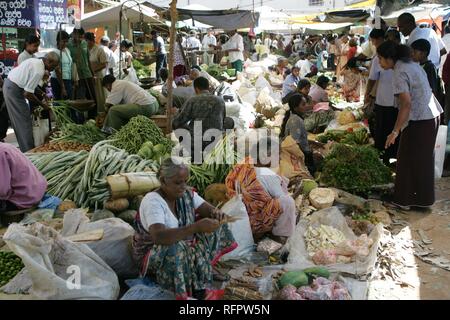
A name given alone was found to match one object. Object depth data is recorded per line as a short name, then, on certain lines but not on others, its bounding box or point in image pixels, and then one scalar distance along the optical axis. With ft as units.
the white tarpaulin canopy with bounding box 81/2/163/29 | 35.60
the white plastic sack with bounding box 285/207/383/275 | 12.63
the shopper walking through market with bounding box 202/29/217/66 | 68.33
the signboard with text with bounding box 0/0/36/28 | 29.01
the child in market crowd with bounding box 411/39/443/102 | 20.67
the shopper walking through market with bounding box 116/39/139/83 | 32.32
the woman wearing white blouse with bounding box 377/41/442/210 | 16.44
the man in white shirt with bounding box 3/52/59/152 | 21.89
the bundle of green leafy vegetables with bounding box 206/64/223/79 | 44.92
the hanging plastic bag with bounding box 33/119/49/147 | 22.70
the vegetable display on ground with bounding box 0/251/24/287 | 11.22
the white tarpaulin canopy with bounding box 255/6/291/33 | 78.75
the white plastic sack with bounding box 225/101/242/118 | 28.19
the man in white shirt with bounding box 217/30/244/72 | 53.47
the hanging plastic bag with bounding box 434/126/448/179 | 19.62
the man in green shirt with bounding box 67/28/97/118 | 30.07
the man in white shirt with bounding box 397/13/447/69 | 22.76
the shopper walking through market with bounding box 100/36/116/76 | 34.81
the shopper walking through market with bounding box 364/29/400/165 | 21.27
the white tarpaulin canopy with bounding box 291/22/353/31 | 70.99
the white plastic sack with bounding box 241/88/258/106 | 36.10
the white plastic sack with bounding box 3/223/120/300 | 9.89
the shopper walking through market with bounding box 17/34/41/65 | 23.65
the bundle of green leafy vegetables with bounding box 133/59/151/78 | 46.56
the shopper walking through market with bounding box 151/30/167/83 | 45.34
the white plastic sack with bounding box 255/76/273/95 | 39.93
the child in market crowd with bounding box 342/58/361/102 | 36.68
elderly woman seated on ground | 9.87
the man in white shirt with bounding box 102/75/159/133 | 22.84
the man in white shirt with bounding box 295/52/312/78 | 52.77
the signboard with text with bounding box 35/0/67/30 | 30.08
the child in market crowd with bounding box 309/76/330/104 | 30.94
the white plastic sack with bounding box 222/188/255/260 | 13.35
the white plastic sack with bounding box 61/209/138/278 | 11.84
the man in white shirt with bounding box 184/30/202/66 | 51.19
